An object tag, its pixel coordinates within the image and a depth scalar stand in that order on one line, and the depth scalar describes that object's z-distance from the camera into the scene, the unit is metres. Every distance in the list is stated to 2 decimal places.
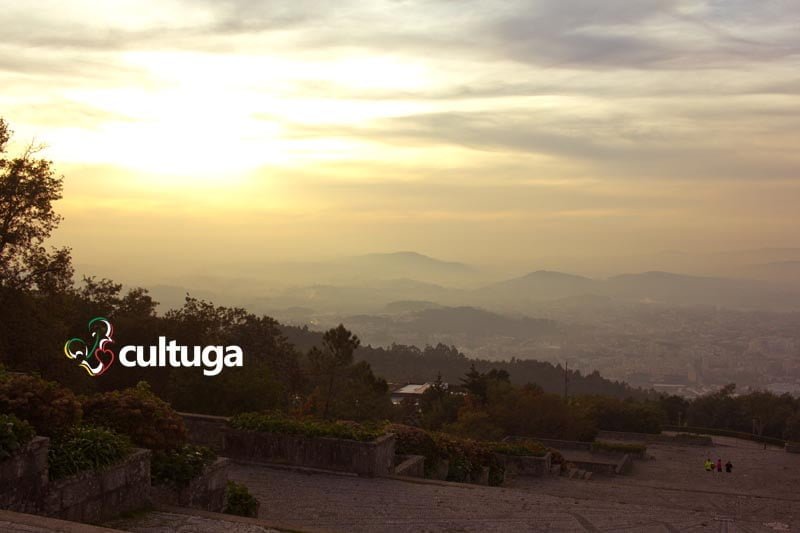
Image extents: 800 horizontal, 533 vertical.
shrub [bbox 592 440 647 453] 40.25
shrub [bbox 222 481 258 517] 10.48
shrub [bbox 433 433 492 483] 17.86
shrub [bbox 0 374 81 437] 8.07
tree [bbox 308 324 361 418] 41.53
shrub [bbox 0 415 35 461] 7.15
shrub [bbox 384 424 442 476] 17.14
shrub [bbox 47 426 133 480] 7.88
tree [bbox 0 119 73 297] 23.06
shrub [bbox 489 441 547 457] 24.27
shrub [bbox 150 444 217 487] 9.52
